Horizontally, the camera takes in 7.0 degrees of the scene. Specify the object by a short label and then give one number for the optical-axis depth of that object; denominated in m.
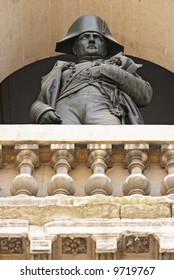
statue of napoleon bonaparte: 12.96
